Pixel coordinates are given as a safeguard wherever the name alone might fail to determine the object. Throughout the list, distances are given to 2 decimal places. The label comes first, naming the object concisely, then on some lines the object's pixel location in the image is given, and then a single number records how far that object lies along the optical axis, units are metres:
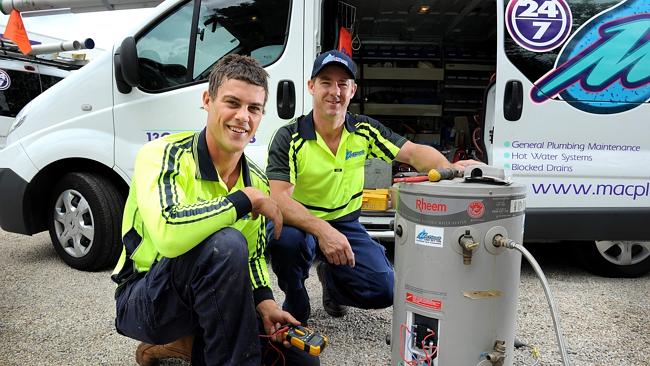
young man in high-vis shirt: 1.53
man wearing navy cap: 2.16
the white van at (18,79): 8.87
